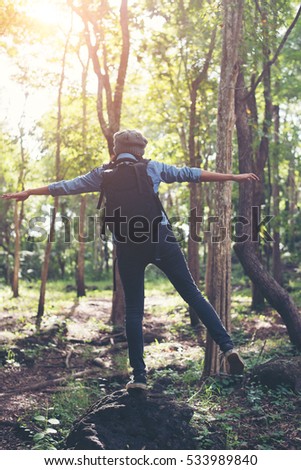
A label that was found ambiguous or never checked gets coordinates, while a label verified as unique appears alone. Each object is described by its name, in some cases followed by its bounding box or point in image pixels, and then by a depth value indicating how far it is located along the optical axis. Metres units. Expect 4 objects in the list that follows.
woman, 5.69
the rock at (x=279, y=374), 7.04
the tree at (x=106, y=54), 13.13
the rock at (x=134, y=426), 5.13
